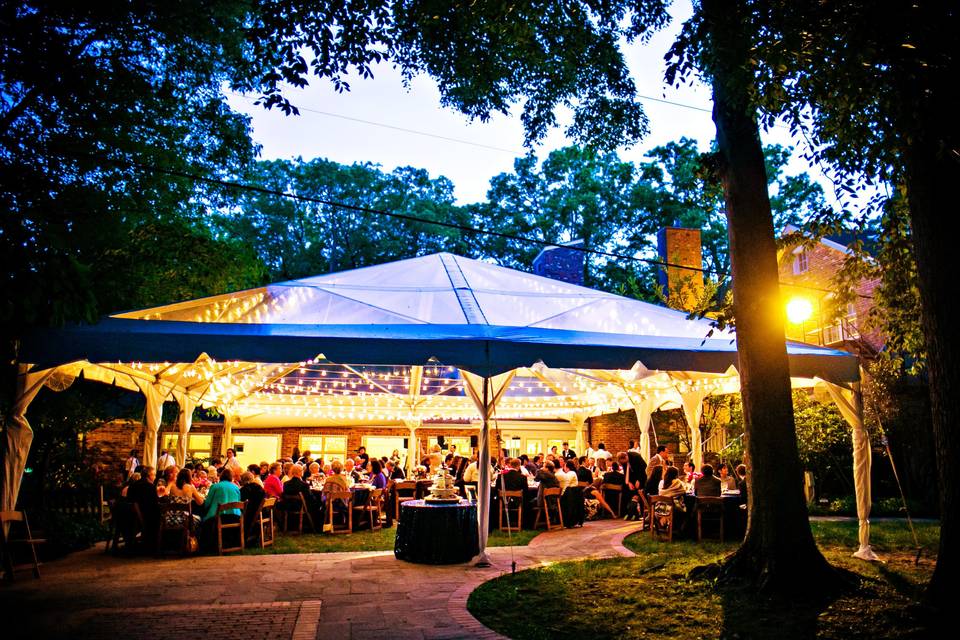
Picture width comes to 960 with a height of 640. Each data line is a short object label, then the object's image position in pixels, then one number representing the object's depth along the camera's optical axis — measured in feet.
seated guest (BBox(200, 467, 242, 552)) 28.68
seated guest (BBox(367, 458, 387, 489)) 40.60
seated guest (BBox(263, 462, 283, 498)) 35.81
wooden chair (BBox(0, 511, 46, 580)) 21.84
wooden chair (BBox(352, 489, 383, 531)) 37.52
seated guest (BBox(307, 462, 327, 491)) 37.86
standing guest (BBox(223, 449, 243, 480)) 38.54
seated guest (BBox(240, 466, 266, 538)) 30.50
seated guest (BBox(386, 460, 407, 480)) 44.51
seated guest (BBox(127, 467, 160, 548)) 28.19
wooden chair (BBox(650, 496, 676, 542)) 32.32
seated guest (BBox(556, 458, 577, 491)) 39.70
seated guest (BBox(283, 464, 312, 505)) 35.17
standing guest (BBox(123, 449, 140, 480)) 47.09
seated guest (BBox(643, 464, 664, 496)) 36.76
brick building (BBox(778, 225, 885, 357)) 58.34
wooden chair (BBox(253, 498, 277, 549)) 29.94
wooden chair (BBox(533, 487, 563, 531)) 37.68
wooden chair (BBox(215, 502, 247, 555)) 28.09
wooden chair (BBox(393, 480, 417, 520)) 40.11
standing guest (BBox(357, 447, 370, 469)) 50.53
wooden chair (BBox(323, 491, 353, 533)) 35.55
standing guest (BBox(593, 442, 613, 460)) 51.12
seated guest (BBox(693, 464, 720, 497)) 31.58
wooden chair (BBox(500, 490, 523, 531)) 35.92
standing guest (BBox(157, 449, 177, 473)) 45.98
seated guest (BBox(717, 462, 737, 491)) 37.21
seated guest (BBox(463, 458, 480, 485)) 41.50
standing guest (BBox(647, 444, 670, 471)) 40.91
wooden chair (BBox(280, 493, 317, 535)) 35.29
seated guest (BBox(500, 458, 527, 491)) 36.42
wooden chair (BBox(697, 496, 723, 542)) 31.37
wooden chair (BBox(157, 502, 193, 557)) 27.76
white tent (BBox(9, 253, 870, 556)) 23.47
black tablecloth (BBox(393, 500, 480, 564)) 25.14
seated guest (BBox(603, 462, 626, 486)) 43.75
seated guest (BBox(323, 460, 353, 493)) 35.63
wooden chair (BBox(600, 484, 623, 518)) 43.65
